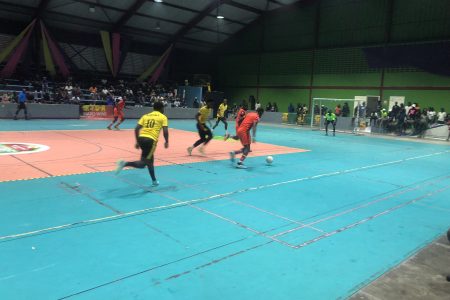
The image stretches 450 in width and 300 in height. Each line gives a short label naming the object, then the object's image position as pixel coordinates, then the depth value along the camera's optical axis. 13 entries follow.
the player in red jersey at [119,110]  18.92
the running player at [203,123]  12.01
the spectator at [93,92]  28.62
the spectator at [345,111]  30.60
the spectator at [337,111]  26.47
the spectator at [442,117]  24.66
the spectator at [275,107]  36.09
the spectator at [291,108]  34.93
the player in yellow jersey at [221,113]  17.85
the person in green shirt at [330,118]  22.89
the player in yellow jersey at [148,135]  7.62
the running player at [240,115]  11.20
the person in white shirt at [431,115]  24.77
